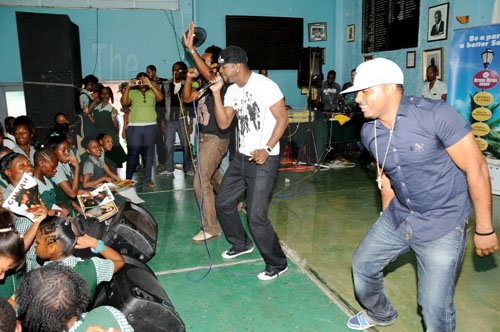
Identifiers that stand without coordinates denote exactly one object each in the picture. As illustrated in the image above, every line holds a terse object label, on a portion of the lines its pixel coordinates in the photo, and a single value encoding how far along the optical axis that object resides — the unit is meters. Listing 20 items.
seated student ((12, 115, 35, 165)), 4.46
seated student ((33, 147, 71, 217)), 3.33
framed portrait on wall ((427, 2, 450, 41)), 7.70
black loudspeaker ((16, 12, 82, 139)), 6.56
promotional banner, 5.79
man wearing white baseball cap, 1.92
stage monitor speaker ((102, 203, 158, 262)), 3.40
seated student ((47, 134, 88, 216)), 3.94
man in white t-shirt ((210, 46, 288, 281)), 3.18
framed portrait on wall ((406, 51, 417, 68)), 8.57
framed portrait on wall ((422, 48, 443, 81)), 7.90
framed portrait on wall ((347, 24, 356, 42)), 10.45
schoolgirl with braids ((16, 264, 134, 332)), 1.57
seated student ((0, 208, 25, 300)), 2.01
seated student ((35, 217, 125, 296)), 2.26
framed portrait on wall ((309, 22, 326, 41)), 10.70
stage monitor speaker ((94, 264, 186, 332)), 2.24
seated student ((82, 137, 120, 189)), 4.59
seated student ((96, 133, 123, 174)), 5.17
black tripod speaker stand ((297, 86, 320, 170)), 8.57
